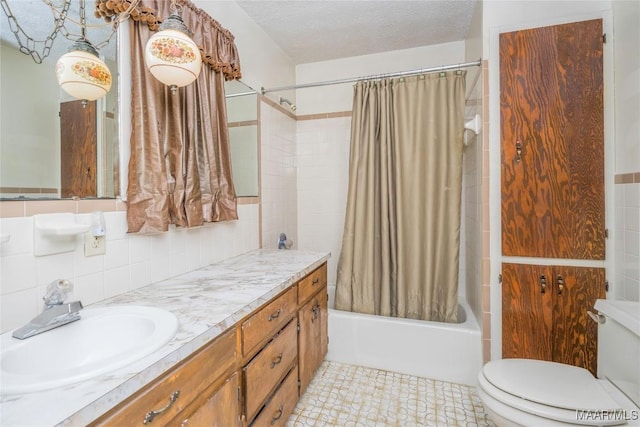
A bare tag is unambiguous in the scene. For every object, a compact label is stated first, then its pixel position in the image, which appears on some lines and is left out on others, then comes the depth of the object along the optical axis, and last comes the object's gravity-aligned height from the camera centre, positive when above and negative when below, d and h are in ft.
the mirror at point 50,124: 3.09 +0.99
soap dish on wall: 3.15 -0.20
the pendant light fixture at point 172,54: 3.51 +1.79
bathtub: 6.23 -2.86
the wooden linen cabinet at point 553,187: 5.43 +0.38
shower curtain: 6.89 +0.23
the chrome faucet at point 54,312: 2.72 -0.91
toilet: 3.53 -2.28
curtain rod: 6.14 +2.88
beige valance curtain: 4.12 +1.12
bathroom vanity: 1.95 -1.30
